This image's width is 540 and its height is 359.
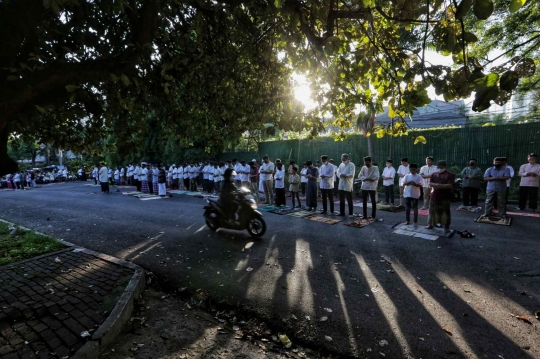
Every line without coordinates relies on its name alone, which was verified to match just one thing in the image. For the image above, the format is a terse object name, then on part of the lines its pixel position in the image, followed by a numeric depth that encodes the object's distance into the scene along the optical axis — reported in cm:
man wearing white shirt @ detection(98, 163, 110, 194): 1794
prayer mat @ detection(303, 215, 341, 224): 898
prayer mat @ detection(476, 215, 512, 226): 809
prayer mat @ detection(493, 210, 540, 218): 901
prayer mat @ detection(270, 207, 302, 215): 1075
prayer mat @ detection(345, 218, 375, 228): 831
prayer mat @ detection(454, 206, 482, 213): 1002
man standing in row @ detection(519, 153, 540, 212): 935
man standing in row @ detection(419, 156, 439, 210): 1046
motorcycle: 727
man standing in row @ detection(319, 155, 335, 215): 1032
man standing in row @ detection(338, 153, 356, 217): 951
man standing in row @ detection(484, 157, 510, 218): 862
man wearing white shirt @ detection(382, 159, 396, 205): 1129
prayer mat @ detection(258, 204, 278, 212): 1138
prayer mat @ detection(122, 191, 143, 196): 1766
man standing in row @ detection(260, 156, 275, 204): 1288
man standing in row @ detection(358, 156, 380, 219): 914
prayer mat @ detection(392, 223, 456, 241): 705
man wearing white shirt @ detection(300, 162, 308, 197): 1472
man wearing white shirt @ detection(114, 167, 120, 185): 2499
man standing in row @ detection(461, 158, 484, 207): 1073
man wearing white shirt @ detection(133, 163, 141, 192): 1944
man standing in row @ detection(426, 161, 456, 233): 718
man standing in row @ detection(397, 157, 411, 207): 1083
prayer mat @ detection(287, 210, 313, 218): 1006
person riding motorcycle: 754
